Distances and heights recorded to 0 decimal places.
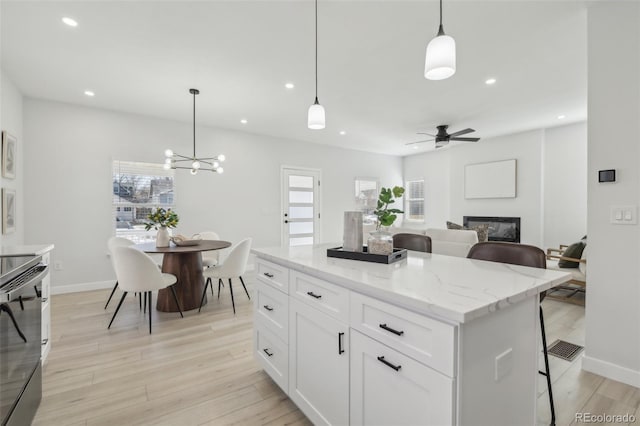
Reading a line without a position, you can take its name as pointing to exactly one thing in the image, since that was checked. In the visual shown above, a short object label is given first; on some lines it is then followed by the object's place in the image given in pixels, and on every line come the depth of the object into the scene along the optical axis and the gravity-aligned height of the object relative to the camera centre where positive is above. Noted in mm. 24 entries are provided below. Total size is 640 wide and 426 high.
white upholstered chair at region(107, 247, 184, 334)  2674 -556
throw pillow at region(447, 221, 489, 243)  4668 -275
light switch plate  1902 -8
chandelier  3573 +786
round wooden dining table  3361 -756
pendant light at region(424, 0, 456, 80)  1438 +777
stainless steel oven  1234 -600
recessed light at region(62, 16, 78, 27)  2268 +1470
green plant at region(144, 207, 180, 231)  3439 -86
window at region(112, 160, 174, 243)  4371 +262
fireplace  5822 -267
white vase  3506 -314
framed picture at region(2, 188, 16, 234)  3092 +4
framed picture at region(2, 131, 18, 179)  3084 +612
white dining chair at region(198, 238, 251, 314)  3311 -618
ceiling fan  4891 +1269
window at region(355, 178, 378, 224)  7242 +461
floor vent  2316 -1110
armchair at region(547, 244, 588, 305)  3545 -938
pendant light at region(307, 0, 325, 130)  2209 +725
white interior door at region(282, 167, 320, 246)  6078 +138
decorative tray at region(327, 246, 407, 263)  1545 -235
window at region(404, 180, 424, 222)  7746 +336
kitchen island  919 -478
